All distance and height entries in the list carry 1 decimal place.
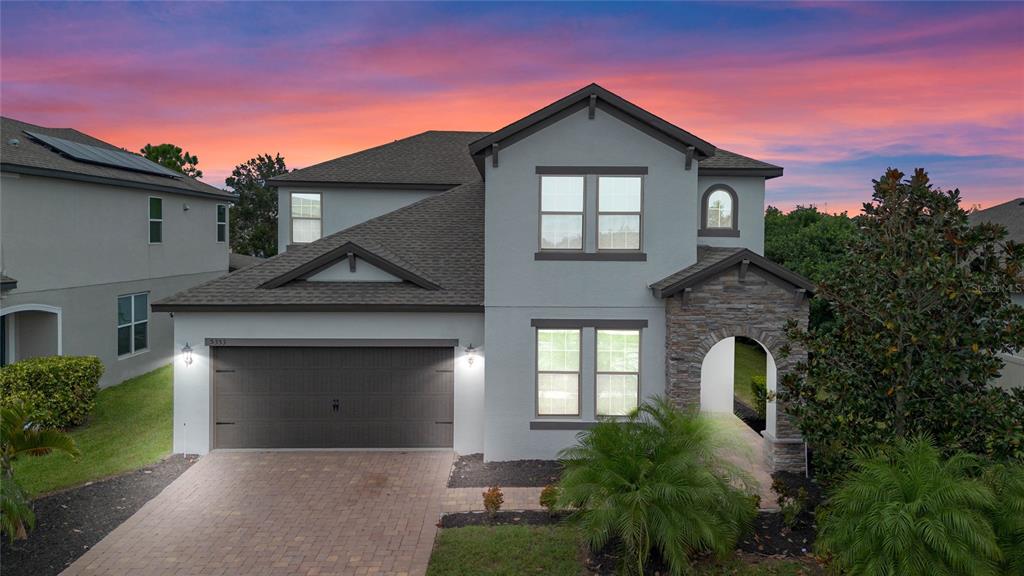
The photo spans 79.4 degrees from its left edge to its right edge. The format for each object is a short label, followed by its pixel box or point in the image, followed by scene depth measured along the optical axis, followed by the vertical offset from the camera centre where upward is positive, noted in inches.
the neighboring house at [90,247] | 619.2 +26.2
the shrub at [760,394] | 596.3 -114.7
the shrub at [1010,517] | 262.4 -102.2
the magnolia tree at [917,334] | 303.1 -27.4
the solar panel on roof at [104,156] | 725.9 +146.4
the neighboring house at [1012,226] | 406.3 +75.9
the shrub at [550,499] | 363.6 -132.1
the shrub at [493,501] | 365.1 -134.2
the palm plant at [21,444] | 321.7 -97.1
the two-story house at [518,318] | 458.9 -34.1
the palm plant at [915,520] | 250.1 -100.9
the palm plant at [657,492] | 292.7 -105.6
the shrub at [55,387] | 527.2 -104.9
